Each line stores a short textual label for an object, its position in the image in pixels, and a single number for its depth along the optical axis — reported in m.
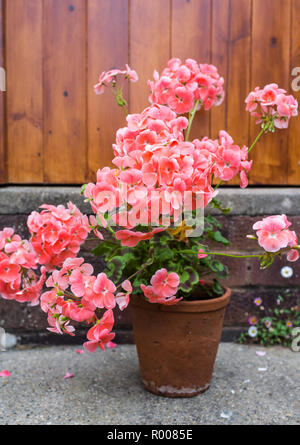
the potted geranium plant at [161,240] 0.94
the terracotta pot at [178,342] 1.18
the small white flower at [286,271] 1.59
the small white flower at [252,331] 1.59
